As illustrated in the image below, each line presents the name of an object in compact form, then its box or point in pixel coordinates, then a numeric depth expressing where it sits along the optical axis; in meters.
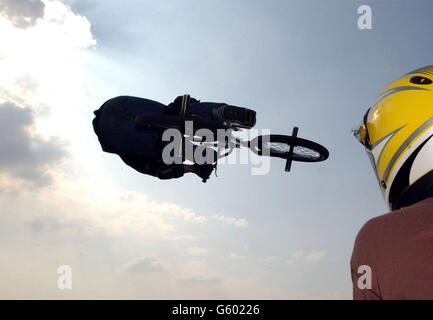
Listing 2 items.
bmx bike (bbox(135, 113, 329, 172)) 4.46
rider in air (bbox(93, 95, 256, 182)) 4.83
